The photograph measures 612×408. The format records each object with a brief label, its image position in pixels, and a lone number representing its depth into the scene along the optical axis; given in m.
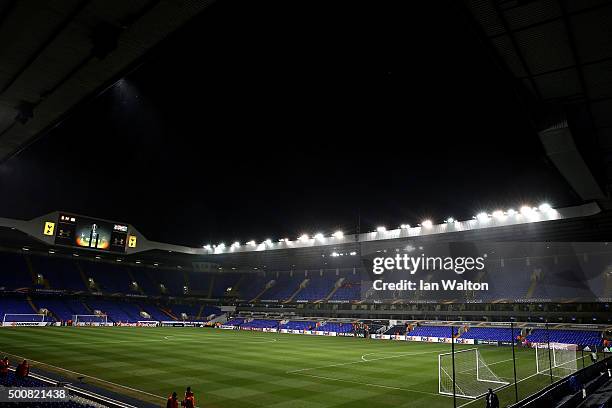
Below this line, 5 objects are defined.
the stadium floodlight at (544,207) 34.76
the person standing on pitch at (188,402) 10.37
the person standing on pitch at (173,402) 10.14
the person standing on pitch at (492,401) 11.39
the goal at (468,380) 17.86
